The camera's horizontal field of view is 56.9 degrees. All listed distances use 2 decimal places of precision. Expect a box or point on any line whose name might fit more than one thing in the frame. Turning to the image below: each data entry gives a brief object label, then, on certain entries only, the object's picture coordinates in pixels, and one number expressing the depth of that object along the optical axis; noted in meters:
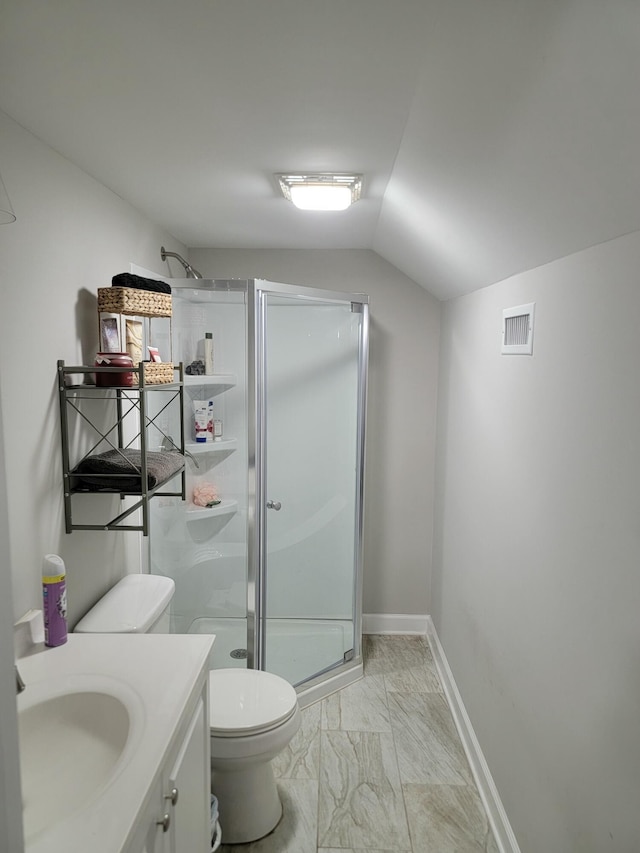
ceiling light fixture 2.00
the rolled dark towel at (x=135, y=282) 1.93
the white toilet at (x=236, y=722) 1.94
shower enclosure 2.49
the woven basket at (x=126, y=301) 1.88
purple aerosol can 1.60
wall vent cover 1.83
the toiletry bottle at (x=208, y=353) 2.49
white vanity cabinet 1.14
